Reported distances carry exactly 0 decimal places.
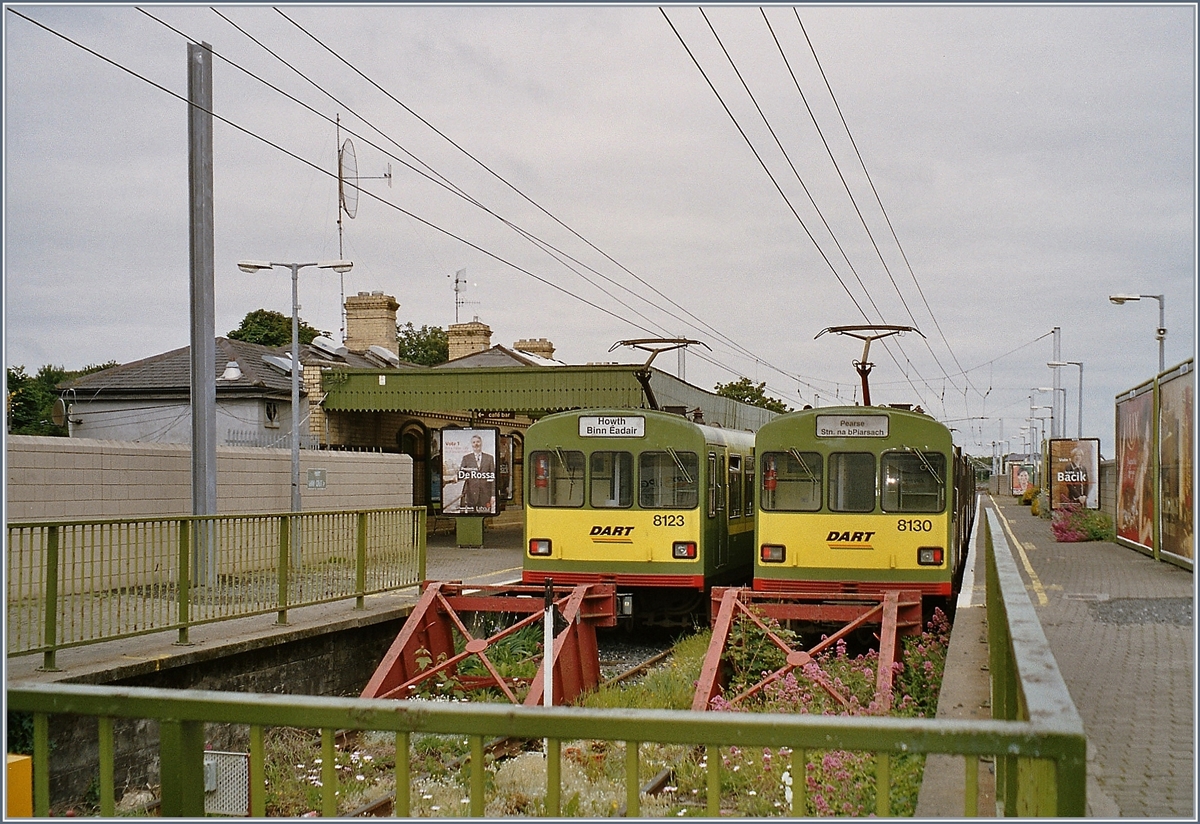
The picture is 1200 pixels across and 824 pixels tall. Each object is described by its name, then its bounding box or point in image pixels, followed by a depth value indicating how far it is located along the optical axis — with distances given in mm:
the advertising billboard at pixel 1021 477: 67144
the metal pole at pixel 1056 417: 53550
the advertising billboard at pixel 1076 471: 36875
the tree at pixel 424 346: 74500
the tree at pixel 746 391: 67562
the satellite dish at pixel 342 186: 30922
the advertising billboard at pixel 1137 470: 19422
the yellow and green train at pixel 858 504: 13273
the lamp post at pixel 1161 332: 31938
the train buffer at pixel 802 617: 10422
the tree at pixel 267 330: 59281
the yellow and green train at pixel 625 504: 14531
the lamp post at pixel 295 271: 21344
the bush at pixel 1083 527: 26891
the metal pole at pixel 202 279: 13883
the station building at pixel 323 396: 25312
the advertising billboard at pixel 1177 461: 16391
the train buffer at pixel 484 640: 11062
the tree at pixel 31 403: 37562
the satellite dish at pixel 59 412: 24125
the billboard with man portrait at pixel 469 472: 23984
